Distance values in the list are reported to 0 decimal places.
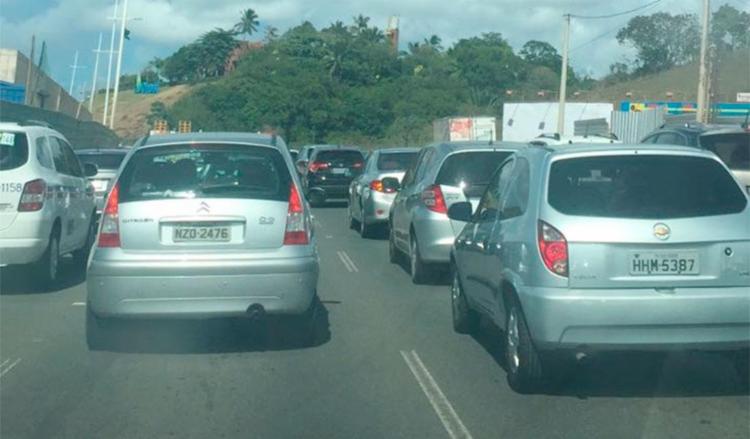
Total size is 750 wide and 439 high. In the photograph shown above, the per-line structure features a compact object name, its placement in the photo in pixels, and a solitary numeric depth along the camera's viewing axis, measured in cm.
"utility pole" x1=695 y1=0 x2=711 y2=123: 3189
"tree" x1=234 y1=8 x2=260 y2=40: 12838
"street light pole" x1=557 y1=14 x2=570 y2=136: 4553
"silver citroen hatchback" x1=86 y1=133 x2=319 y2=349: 898
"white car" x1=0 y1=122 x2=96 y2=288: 1263
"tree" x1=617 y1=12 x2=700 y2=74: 8288
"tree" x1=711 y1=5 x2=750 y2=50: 6938
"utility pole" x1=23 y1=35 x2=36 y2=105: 4716
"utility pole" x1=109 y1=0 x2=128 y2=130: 6744
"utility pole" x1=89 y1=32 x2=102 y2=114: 8834
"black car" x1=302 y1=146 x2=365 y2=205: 3042
